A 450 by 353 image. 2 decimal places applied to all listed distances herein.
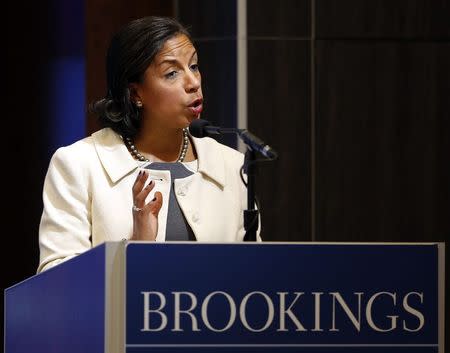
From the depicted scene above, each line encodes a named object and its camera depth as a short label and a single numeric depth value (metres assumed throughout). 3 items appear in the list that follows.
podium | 5.18
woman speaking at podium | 7.21
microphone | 5.84
